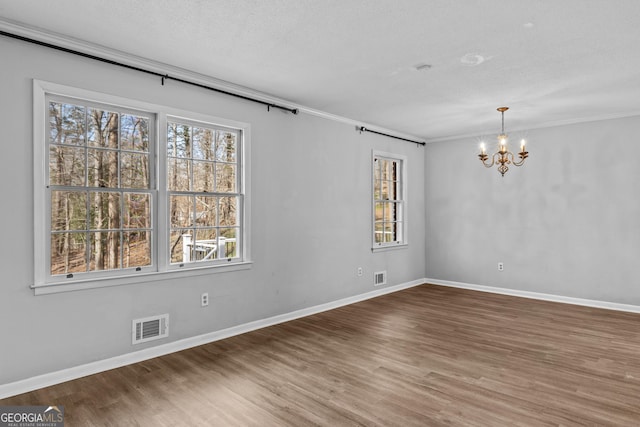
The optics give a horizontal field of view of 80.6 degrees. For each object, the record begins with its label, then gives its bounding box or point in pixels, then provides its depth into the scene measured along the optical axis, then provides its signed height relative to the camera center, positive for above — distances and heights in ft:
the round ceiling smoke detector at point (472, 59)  11.15 +4.73
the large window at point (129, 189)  10.18 +0.87
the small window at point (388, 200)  21.11 +0.89
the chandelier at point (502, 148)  15.20 +2.77
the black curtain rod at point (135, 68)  9.49 +4.49
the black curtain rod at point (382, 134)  19.39 +4.54
